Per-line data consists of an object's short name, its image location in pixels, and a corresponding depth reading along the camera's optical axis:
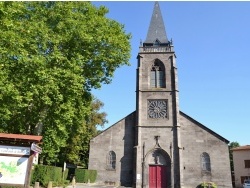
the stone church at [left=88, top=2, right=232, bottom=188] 22.38
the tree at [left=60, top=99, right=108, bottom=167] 27.86
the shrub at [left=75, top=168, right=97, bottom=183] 22.17
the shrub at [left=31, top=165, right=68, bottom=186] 14.10
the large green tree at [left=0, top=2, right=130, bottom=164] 11.70
